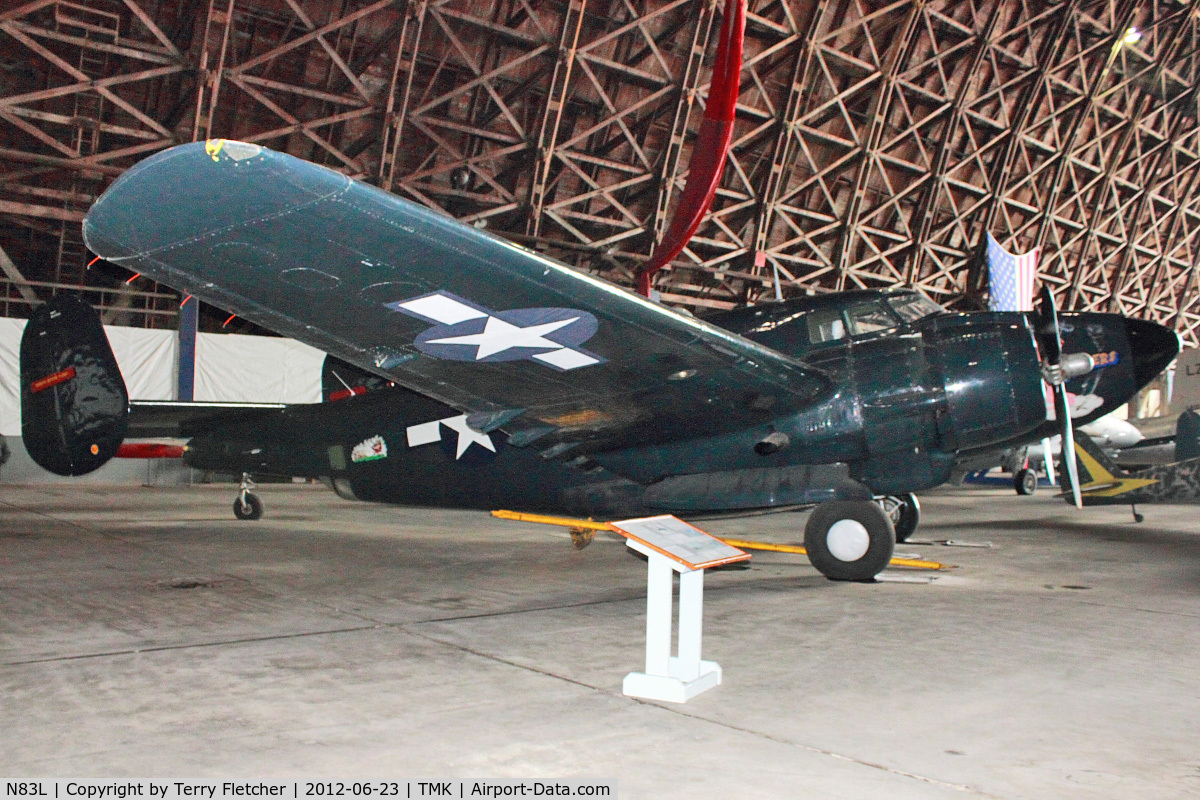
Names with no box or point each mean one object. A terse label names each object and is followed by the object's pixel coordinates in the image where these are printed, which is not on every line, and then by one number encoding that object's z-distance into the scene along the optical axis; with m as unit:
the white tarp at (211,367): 15.31
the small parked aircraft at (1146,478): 11.08
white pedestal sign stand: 3.67
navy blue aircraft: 4.11
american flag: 17.94
